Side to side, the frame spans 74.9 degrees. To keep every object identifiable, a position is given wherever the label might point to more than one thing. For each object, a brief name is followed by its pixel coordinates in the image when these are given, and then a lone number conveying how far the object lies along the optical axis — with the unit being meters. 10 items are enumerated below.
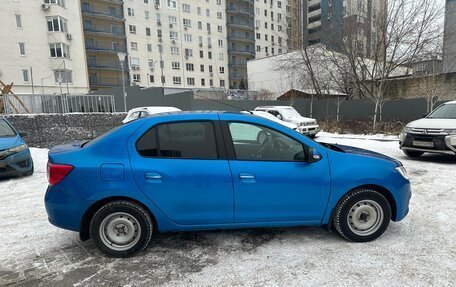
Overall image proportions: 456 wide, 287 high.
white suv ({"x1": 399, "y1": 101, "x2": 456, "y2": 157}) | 7.37
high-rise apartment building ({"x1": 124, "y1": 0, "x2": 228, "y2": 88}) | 51.03
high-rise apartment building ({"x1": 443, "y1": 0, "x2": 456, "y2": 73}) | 17.00
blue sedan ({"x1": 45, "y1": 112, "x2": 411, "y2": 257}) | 3.13
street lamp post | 15.03
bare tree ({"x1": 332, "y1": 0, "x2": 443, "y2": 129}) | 16.86
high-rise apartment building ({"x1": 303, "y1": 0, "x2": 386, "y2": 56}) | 18.27
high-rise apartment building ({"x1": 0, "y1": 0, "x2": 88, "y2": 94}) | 31.23
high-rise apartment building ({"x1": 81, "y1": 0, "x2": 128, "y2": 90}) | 46.62
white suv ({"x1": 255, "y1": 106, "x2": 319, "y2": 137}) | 14.49
